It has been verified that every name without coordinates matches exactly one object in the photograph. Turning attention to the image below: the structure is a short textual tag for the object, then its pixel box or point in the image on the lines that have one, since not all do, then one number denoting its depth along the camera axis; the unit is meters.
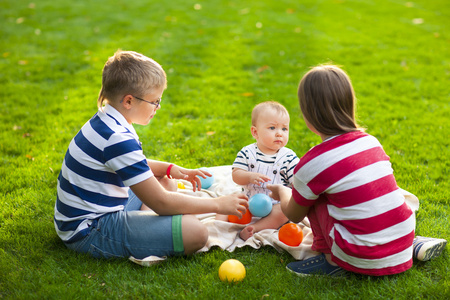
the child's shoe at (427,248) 2.65
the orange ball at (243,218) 3.28
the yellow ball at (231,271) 2.55
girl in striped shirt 2.35
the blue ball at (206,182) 3.91
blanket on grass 2.84
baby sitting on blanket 3.25
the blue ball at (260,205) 3.17
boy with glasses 2.68
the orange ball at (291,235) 2.91
